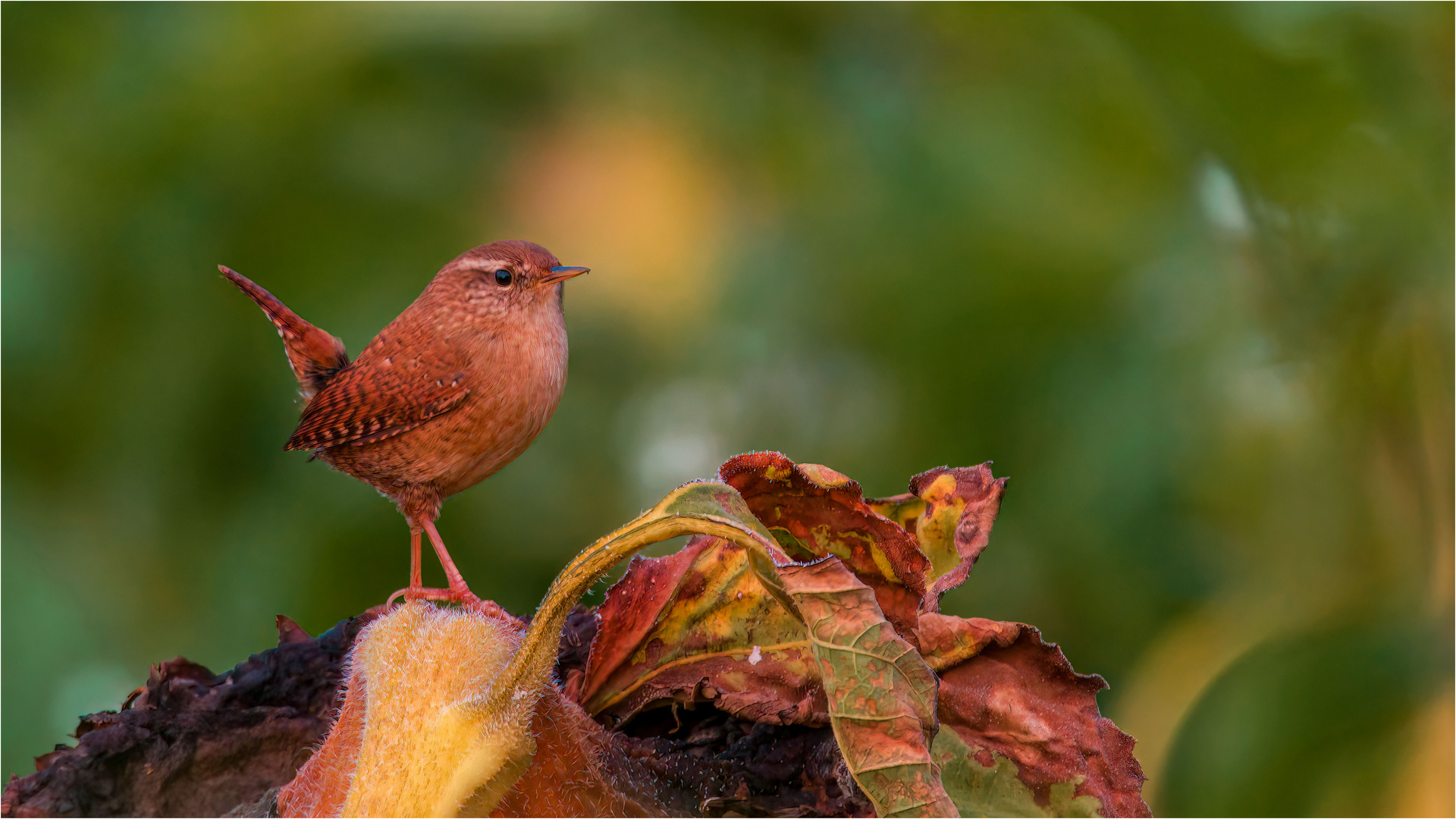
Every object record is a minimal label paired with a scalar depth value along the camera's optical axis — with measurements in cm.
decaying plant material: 521
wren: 567
